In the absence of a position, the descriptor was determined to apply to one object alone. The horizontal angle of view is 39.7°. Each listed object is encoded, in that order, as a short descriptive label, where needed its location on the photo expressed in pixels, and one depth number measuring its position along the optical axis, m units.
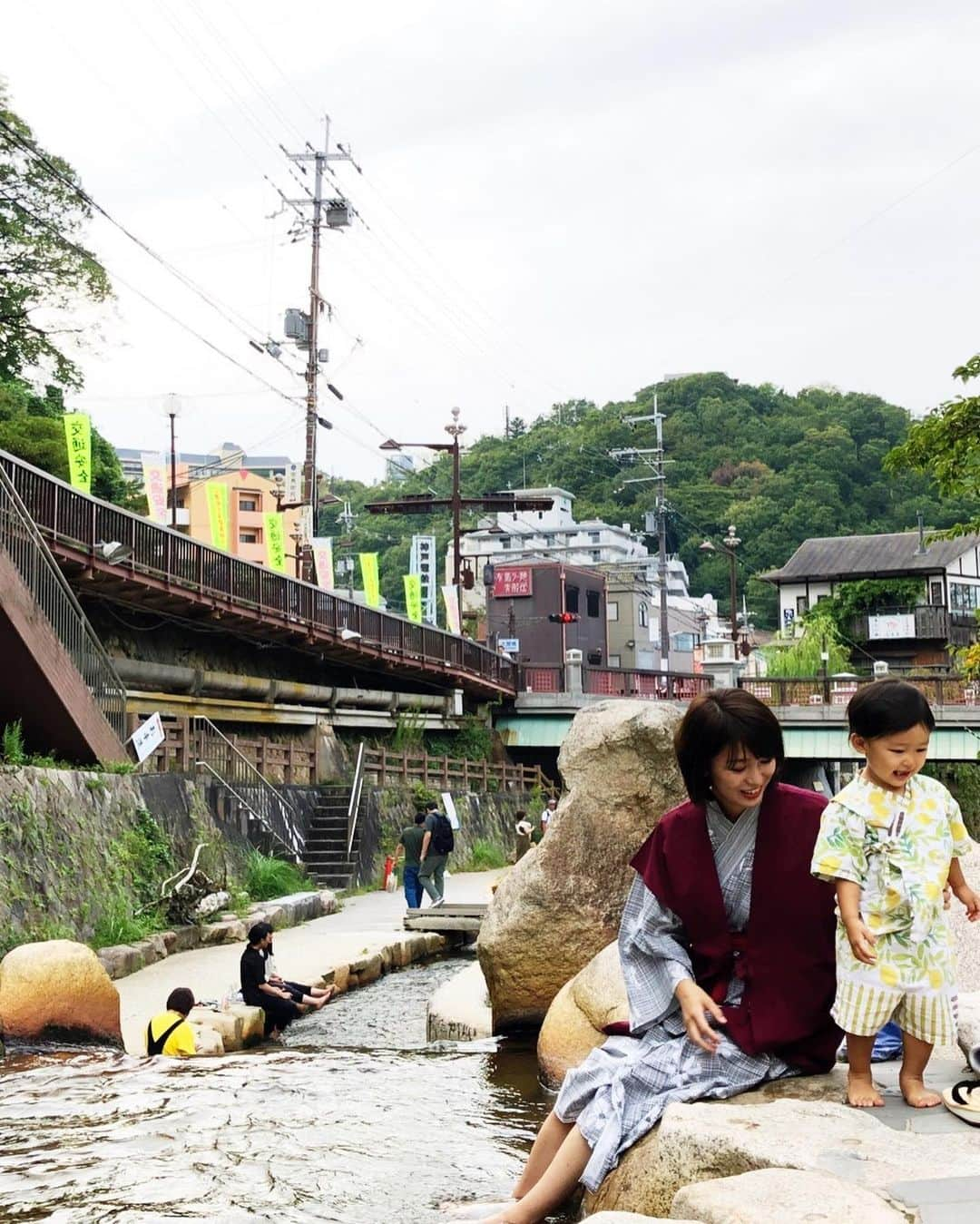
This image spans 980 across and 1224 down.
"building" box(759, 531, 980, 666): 60.09
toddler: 4.07
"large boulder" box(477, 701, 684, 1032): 8.96
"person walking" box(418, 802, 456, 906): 19.38
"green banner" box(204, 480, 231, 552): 33.53
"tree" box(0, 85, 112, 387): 33.09
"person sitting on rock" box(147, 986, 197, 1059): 8.59
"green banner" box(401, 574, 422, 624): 43.04
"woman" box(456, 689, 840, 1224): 4.16
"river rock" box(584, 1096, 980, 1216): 3.46
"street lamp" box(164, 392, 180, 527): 36.08
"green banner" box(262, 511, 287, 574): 35.56
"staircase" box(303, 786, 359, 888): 23.44
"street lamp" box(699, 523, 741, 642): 47.47
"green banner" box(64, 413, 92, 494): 24.07
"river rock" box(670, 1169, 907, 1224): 3.09
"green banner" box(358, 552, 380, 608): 40.31
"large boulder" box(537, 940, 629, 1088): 6.95
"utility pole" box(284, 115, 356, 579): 37.69
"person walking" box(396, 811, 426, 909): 19.75
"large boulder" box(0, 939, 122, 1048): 8.99
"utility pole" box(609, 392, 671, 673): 50.31
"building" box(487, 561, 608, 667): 61.09
